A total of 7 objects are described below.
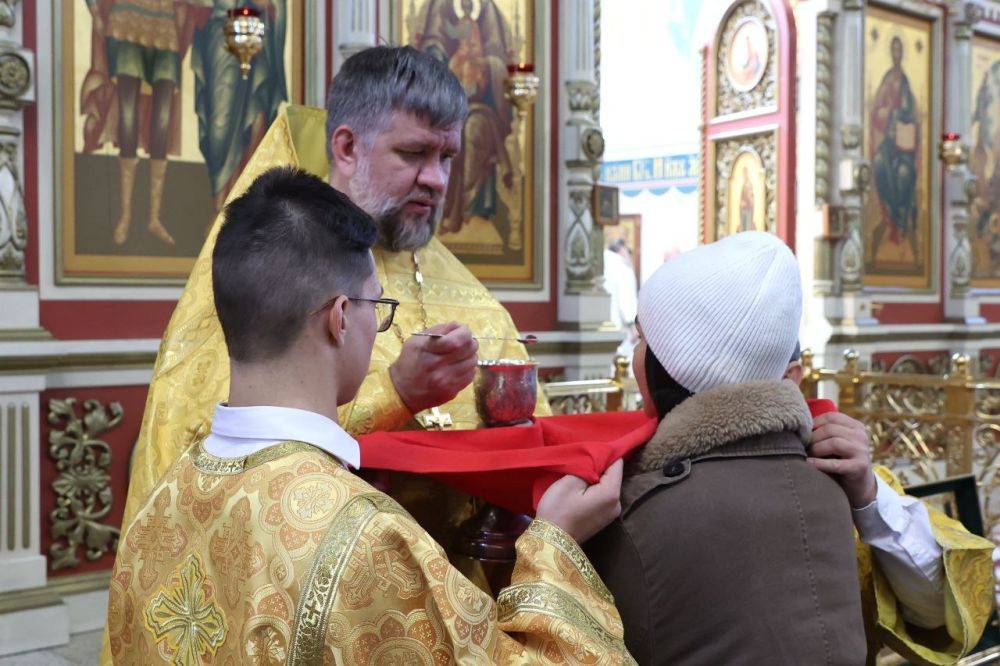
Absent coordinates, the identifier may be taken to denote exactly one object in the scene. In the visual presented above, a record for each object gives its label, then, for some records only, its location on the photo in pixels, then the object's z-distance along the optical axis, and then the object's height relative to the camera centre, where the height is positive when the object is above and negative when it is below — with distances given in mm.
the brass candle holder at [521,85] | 6609 +1418
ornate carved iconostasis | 9312 +1412
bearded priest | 2156 +84
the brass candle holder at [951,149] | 9945 +1538
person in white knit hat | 1511 -270
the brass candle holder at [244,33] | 5156 +1357
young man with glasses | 1351 -289
